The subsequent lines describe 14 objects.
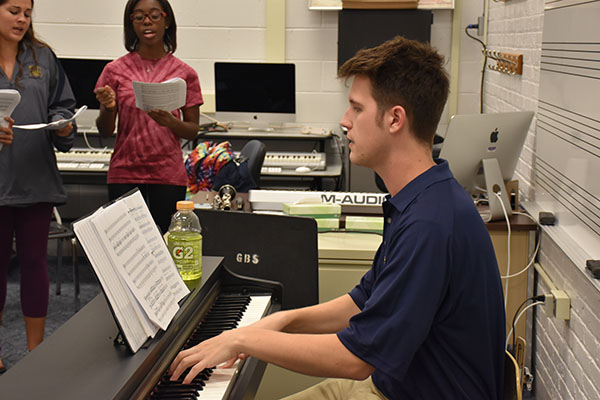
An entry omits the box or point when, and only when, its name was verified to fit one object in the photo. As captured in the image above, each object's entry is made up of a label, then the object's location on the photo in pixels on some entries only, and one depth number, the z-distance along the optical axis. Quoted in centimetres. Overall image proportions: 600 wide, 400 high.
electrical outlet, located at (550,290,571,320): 242
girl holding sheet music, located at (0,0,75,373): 276
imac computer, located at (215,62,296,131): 482
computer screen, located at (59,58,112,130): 475
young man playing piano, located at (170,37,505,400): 133
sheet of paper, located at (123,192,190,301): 154
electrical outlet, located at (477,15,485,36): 465
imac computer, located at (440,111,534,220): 289
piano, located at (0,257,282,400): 125
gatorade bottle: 184
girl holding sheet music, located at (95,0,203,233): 310
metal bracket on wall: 335
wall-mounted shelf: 480
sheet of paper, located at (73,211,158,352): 131
